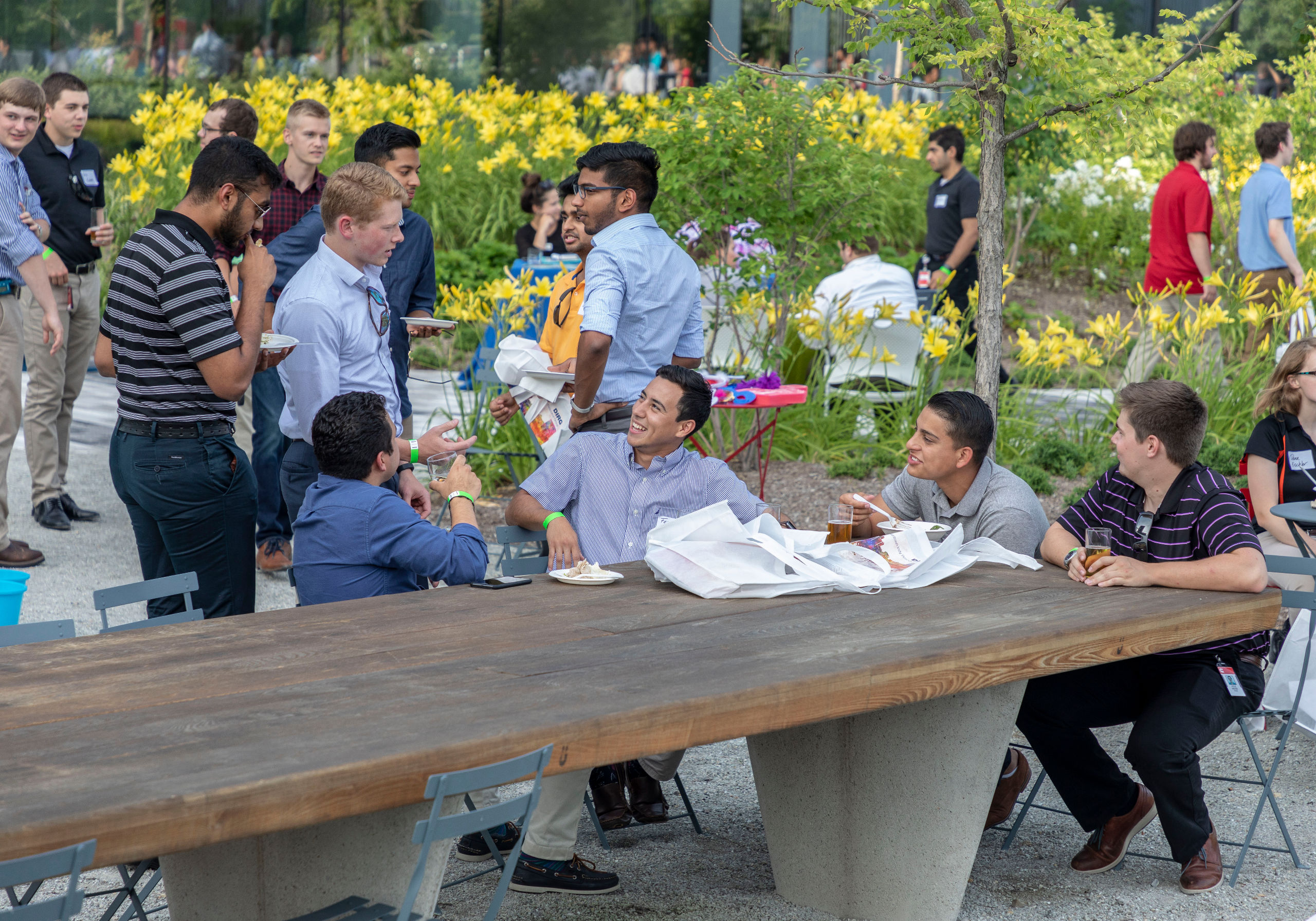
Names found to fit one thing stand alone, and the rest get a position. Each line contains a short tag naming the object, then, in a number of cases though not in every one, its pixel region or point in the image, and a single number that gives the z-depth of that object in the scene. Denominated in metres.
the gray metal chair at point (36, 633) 5.99
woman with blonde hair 9.28
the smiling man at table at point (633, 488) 7.81
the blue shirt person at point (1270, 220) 17.45
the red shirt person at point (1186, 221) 17.58
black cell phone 6.72
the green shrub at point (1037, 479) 14.09
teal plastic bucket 7.35
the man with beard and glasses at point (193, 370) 7.46
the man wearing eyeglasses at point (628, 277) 9.20
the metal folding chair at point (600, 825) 7.43
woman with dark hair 20.27
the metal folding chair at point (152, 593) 6.56
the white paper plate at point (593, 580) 6.75
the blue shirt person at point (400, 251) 10.64
